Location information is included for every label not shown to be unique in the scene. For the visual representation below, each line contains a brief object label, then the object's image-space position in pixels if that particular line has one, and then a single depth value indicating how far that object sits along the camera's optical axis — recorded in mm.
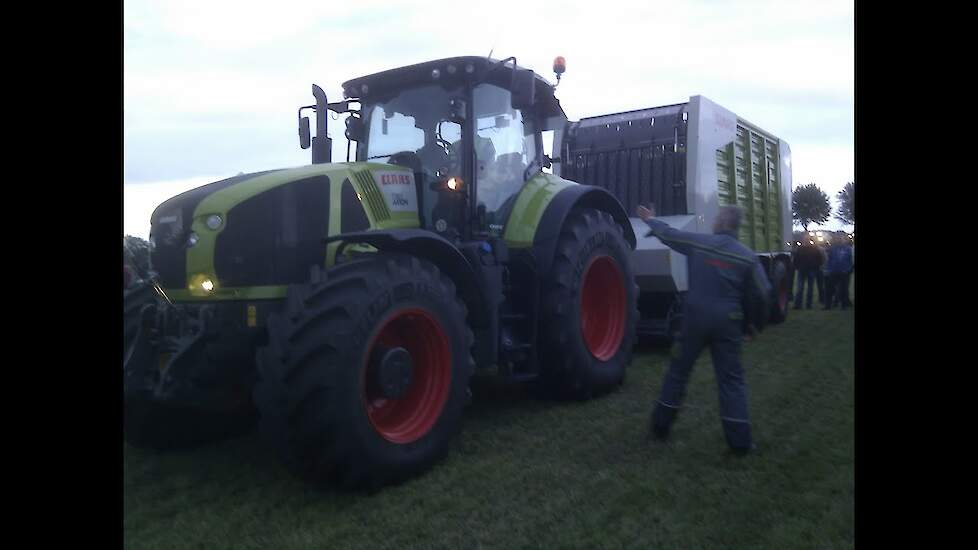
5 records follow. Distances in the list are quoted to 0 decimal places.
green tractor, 3699
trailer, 8078
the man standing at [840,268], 12617
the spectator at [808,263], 12875
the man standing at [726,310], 4500
